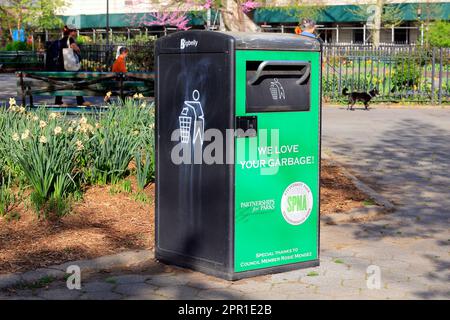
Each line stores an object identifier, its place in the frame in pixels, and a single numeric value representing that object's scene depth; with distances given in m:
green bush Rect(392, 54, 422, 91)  22.92
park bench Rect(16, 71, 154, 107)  15.29
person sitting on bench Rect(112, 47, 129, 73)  19.82
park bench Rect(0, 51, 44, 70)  40.75
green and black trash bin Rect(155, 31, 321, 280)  5.94
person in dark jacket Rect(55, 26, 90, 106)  18.92
